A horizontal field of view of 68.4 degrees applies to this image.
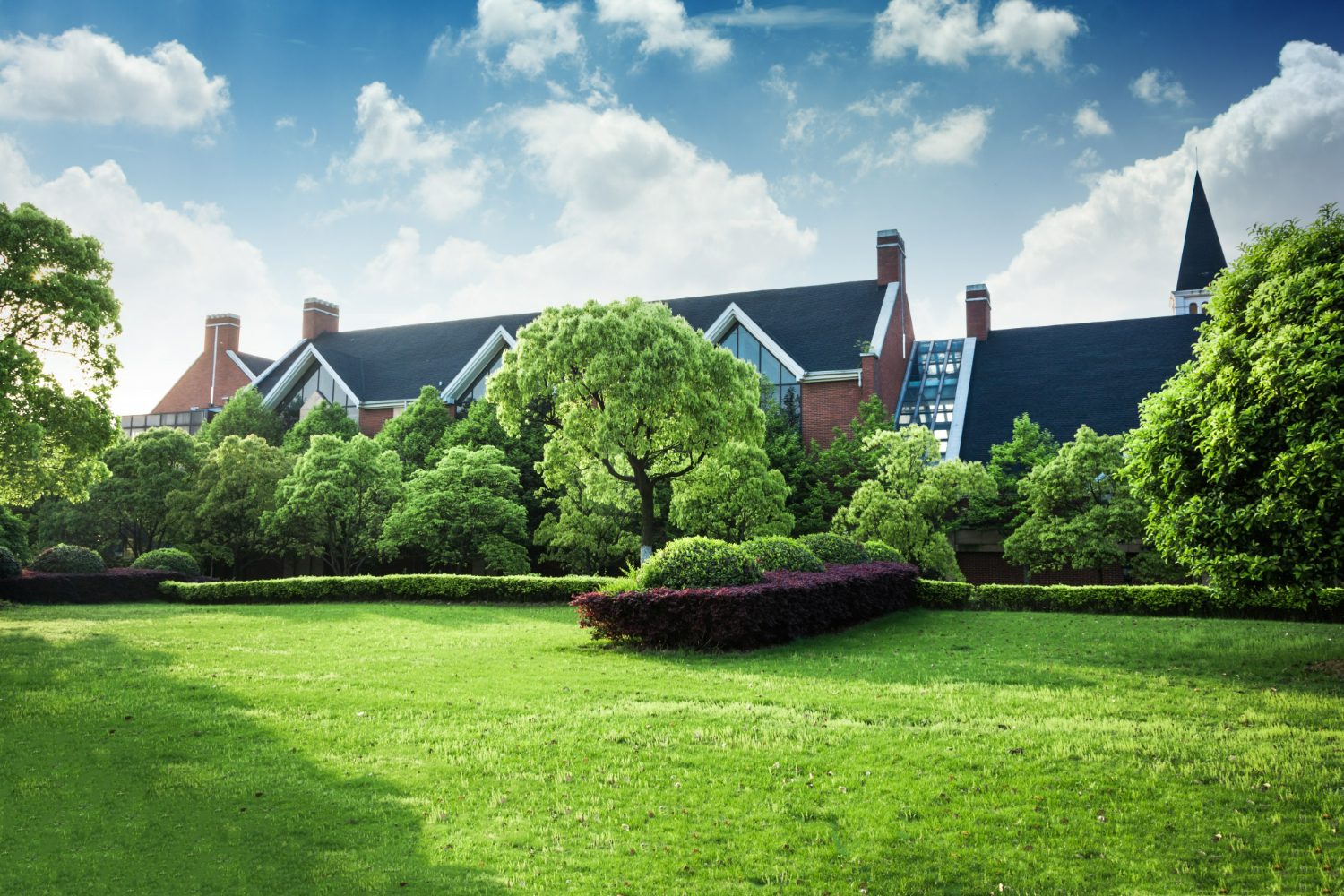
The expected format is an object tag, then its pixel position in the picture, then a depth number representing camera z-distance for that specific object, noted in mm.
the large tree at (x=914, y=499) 23000
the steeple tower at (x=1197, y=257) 46875
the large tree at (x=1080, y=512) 22438
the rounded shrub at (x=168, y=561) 27609
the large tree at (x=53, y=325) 18125
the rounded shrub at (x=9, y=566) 24016
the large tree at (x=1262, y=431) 9664
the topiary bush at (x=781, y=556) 16594
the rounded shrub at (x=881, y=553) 20109
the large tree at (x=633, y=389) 20625
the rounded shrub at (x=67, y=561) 25672
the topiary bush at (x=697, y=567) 14594
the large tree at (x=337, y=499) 28203
